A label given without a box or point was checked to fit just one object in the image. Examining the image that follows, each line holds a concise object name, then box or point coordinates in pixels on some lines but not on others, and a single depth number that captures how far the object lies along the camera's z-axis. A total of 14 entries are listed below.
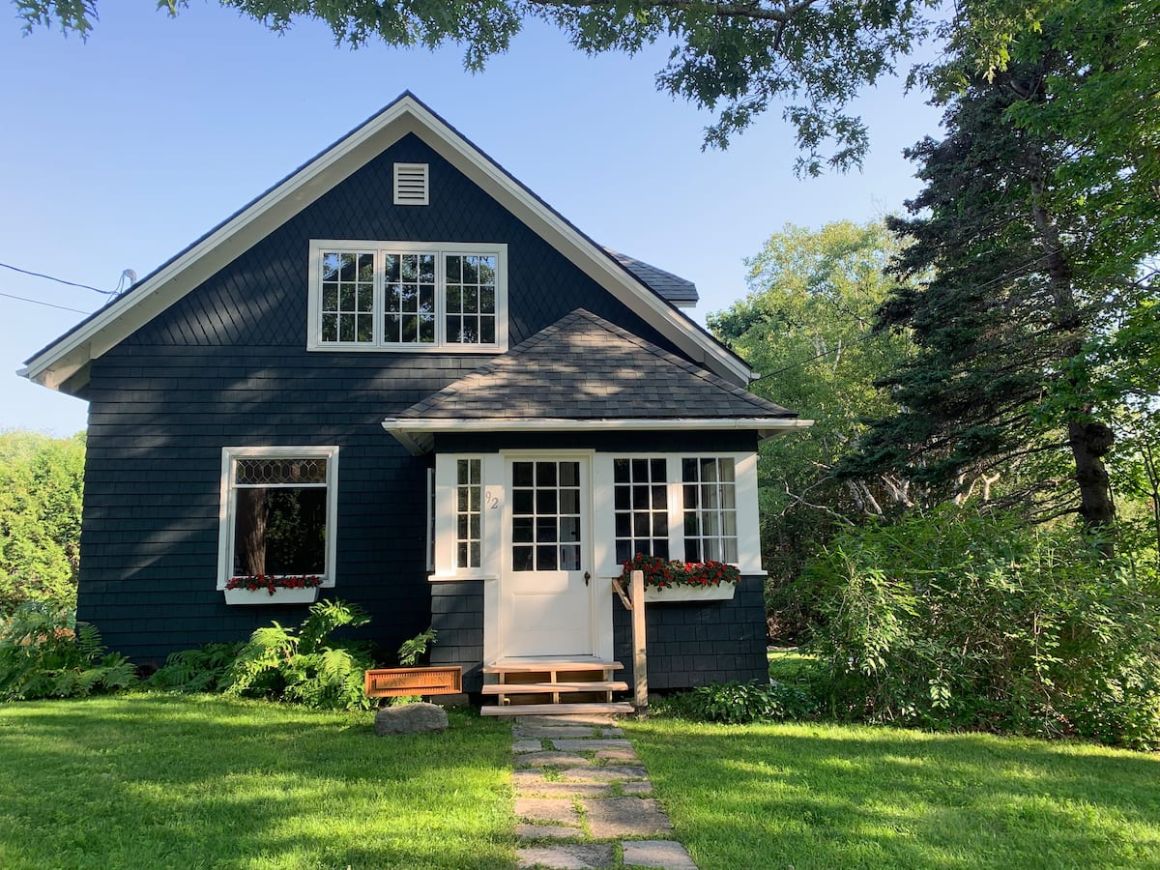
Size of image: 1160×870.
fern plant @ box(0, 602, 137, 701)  7.92
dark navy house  7.55
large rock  6.07
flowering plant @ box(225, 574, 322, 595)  8.72
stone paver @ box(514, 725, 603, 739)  6.22
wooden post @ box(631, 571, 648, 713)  6.97
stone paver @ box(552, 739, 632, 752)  5.78
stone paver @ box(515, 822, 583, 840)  3.99
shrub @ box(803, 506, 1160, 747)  6.46
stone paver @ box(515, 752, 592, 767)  5.37
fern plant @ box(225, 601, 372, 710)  7.38
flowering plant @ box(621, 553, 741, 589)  7.37
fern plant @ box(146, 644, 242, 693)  8.12
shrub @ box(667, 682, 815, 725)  6.86
